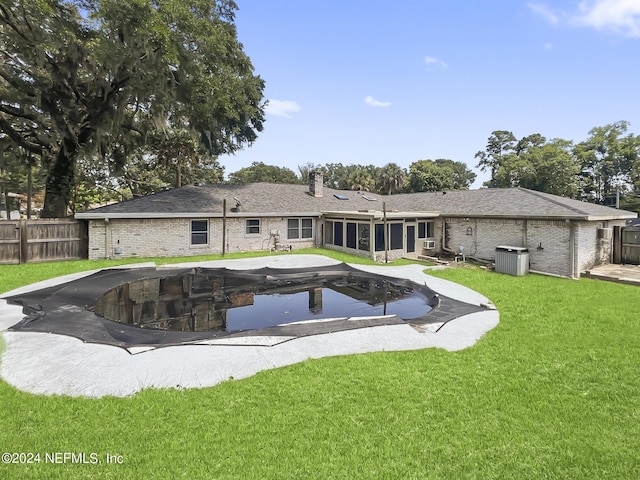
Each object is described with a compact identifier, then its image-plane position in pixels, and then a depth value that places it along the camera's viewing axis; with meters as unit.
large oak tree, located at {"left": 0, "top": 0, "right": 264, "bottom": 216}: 12.67
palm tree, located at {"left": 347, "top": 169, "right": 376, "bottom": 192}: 41.22
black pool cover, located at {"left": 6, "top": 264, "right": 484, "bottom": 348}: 6.89
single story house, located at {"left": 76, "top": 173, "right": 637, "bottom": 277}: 13.28
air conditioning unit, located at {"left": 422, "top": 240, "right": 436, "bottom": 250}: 18.17
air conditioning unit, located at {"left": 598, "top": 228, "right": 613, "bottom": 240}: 13.59
